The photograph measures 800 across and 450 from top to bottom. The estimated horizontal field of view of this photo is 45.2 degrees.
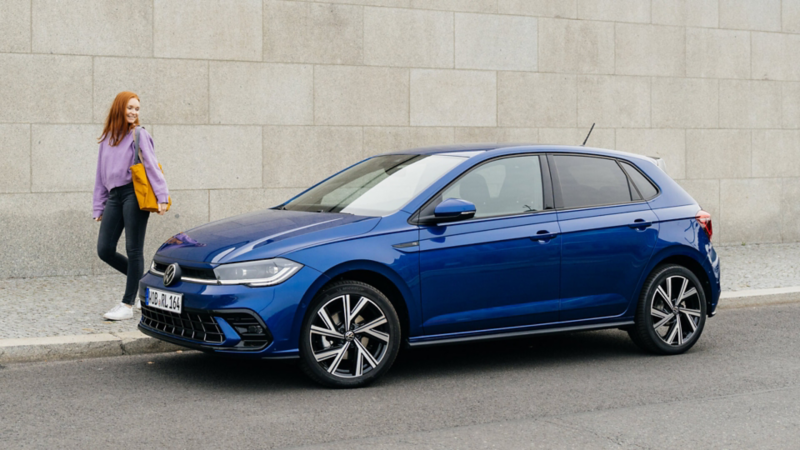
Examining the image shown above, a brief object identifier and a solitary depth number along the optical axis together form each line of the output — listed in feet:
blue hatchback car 19.24
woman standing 26.50
